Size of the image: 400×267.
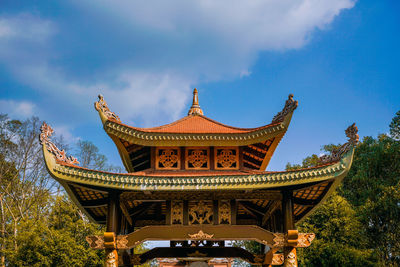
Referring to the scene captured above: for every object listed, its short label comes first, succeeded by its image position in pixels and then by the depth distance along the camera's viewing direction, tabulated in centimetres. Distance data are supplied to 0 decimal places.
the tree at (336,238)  2520
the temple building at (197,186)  1127
